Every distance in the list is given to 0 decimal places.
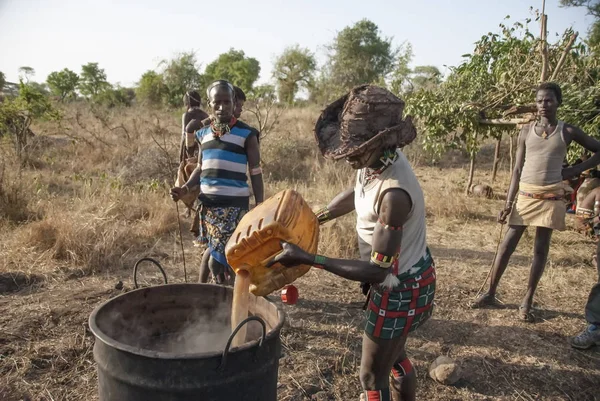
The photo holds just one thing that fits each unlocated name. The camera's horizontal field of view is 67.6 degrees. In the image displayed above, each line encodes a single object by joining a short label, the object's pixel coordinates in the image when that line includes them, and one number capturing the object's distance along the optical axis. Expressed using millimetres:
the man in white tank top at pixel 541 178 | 3260
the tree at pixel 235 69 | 30955
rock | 2656
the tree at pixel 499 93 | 4652
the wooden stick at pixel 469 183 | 7914
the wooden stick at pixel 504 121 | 4967
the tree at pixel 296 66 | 30756
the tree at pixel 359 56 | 26922
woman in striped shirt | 2902
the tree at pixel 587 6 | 19028
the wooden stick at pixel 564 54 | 4191
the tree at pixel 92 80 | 32938
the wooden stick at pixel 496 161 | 8138
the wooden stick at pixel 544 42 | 4246
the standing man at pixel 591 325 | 3057
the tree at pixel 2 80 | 24666
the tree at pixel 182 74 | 27078
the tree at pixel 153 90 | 24948
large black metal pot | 1440
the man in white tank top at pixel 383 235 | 1604
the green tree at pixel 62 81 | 32594
